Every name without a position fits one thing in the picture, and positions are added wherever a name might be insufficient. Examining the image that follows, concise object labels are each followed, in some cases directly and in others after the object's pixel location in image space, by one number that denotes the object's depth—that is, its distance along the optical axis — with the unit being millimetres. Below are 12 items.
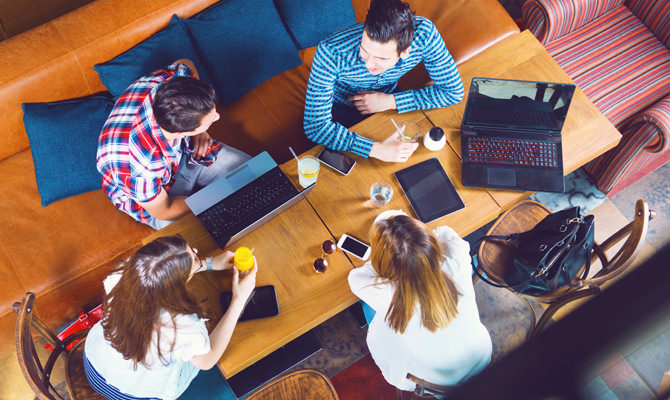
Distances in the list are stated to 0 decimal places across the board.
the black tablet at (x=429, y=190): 1674
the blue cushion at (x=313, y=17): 2191
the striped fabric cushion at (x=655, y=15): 2371
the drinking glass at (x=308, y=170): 1672
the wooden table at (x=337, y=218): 1517
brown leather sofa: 1894
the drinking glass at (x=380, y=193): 1686
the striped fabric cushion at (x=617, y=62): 2273
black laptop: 1697
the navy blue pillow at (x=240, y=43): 2084
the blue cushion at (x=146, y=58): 1960
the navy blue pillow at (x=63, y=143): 1928
